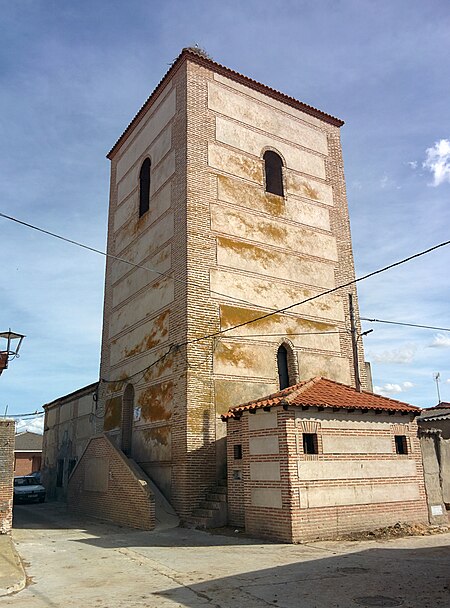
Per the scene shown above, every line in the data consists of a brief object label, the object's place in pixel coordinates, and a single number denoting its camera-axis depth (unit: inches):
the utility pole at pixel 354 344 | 747.8
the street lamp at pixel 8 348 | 521.7
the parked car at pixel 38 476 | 1132.5
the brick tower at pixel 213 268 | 623.8
